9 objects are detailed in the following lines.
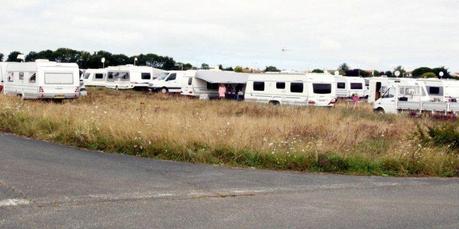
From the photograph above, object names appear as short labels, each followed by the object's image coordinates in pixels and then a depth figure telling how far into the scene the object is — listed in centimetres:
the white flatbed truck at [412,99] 2823
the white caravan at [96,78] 5509
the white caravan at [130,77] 5125
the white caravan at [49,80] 3161
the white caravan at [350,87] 5162
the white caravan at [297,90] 3594
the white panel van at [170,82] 4601
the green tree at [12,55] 9656
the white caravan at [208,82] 4344
